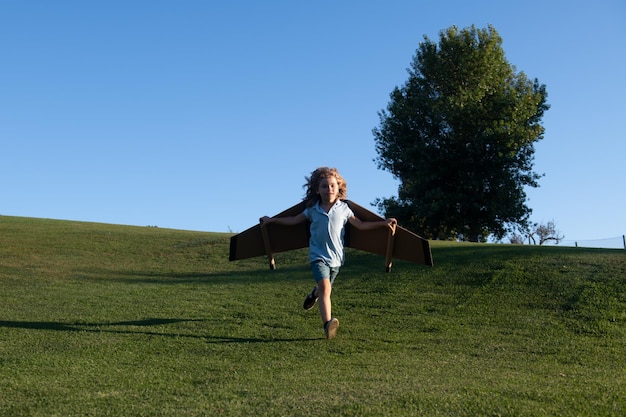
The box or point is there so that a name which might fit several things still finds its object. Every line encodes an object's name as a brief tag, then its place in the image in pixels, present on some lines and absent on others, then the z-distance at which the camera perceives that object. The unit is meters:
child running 8.30
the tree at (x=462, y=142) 34.44
